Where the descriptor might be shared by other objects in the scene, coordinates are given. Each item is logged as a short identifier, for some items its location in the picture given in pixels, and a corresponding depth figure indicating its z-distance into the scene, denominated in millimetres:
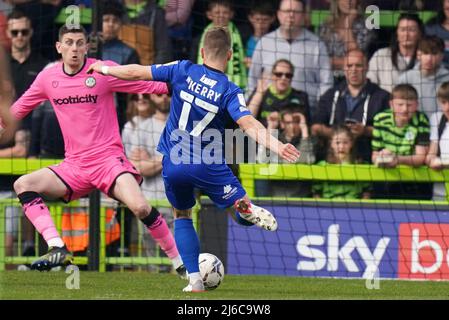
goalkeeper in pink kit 10531
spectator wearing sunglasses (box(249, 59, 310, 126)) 13664
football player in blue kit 9422
